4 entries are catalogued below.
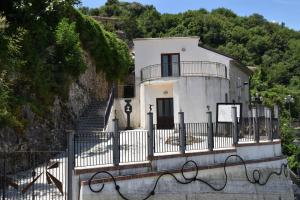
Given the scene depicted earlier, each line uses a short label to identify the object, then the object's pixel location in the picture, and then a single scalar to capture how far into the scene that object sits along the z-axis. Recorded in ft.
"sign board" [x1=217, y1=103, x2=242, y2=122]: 71.72
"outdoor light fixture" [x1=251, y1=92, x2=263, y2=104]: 120.21
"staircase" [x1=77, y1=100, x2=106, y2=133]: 81.35
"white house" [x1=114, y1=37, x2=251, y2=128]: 90.89
